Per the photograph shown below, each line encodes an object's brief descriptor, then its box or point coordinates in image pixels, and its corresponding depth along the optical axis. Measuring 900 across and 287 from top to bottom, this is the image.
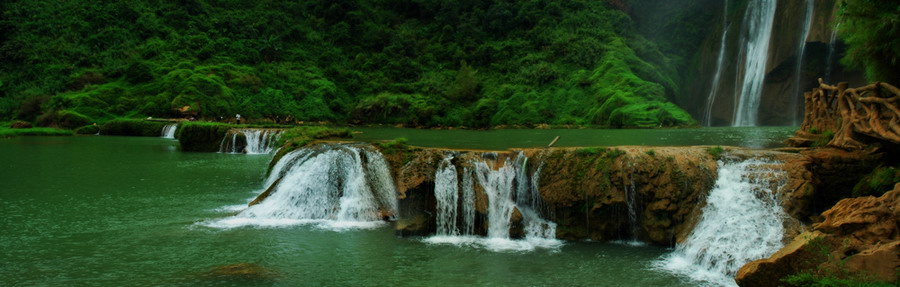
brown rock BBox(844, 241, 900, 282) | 5.95
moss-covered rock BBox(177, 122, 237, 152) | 27.12
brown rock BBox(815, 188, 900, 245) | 6.72
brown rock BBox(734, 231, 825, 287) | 6.62
